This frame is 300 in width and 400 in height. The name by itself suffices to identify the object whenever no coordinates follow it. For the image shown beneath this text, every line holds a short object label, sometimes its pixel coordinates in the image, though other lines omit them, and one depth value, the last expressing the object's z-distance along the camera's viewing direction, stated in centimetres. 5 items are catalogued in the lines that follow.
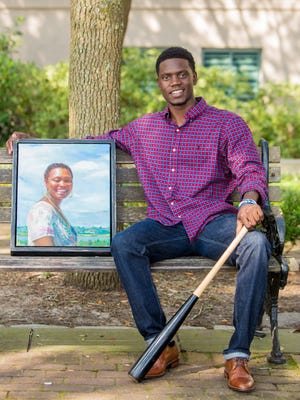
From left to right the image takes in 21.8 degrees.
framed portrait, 433
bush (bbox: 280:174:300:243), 636
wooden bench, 399
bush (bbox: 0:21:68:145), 1025
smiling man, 379
